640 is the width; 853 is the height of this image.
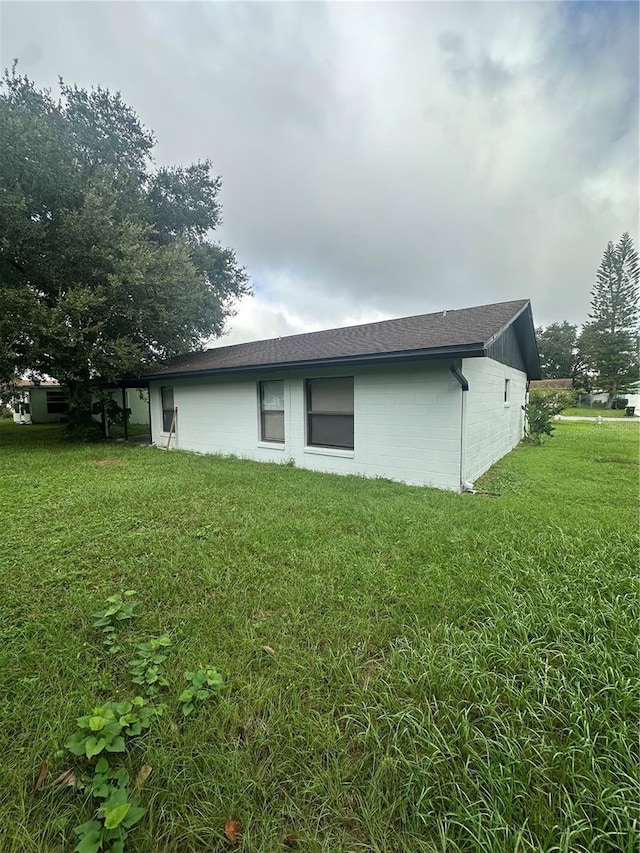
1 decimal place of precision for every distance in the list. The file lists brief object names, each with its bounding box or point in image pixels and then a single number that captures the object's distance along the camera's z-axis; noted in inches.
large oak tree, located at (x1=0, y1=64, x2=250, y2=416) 354.6
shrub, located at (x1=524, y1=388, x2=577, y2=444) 432.1
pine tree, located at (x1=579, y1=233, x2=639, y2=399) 1339.8
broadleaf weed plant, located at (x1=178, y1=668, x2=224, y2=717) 69.2
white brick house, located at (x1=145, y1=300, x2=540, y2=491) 226.5
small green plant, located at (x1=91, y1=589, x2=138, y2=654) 87.9
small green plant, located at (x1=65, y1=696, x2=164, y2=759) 58.6
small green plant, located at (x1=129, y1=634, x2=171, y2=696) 74.1
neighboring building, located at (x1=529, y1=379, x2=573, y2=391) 1323.7
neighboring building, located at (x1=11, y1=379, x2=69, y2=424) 824.9
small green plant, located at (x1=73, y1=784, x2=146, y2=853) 46.6
